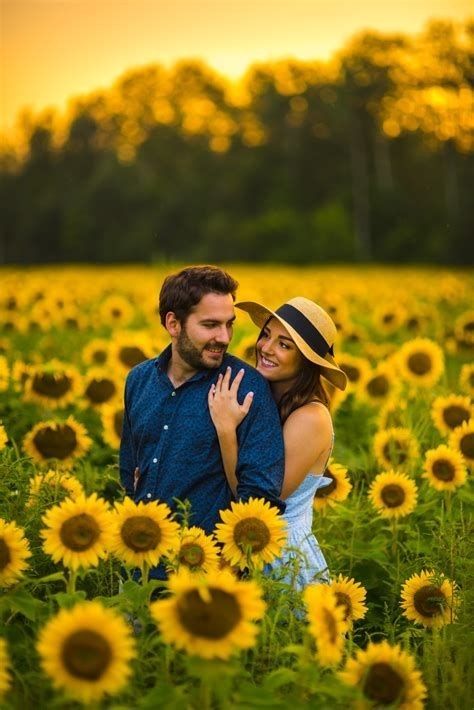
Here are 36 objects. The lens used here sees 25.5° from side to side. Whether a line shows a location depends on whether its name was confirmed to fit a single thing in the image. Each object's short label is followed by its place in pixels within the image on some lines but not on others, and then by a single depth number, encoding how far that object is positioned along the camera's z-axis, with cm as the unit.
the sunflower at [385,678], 265
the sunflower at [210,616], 236
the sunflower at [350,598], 348
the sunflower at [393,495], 439
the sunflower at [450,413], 522
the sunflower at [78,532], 292
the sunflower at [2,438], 354
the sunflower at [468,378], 615
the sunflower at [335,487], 447
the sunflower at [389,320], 877
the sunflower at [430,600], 356
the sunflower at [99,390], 539
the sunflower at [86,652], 230
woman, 363
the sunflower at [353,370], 625
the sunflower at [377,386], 620
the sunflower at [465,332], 762
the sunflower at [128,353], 606
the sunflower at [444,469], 452
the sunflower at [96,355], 649
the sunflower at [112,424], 512
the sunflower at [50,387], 509
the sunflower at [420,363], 641
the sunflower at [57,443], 433
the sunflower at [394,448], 503
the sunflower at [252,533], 311
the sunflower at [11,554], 291
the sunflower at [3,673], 235
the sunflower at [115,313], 890
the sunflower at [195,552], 305
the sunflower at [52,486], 355
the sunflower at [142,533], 304
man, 365
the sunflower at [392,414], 582
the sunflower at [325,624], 257
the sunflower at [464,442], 474
